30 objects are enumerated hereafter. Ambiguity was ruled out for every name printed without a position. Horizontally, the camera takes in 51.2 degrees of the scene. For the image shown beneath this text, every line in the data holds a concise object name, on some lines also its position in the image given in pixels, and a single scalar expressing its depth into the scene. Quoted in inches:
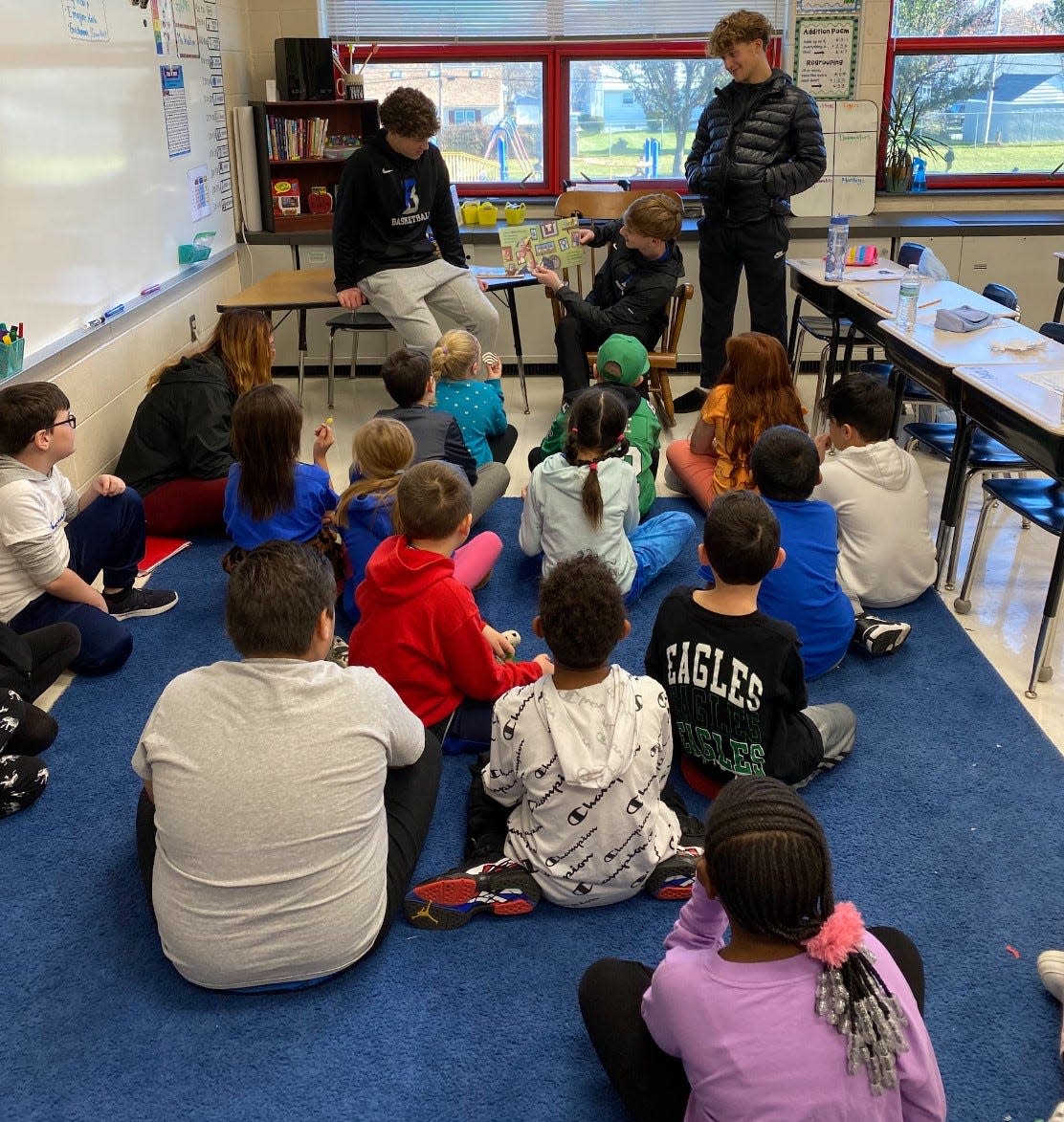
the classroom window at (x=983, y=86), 233.8
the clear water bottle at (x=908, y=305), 153.9
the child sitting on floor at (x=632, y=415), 153.7
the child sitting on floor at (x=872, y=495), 127.0
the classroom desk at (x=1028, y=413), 109.7
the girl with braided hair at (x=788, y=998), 49.6
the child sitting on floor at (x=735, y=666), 88.7
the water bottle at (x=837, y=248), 185.0
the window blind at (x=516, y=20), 232.1
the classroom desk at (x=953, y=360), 131.6
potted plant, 236.4
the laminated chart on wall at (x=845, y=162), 232.7
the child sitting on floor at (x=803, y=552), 111.8
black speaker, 220.2
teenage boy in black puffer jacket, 188.1
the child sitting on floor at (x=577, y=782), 79.0
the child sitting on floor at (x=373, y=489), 118.2
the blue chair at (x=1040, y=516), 115.0
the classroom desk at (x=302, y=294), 194.5
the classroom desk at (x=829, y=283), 183.6
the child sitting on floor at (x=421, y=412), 137.4
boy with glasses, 112.7
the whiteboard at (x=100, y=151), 138.8
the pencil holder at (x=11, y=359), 128.7
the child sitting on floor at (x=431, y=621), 96.6
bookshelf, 226.1
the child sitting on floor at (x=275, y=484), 120.7
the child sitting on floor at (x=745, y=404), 140.2
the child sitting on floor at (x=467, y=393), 155.6
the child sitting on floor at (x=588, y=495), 126.5
